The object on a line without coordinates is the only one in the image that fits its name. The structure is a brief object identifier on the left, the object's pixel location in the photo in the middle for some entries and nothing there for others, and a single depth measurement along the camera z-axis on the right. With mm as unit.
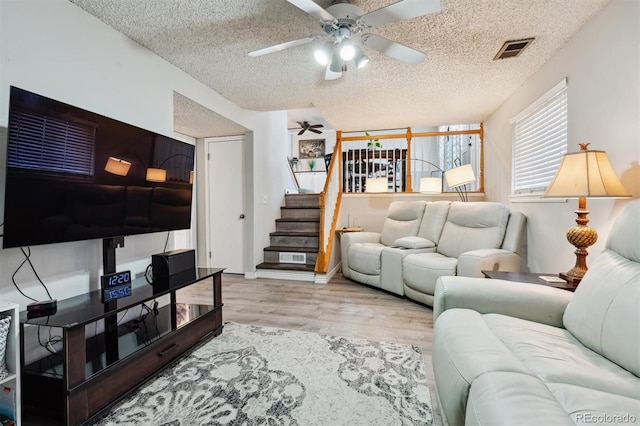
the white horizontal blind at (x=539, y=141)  2471
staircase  4250
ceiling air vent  2342
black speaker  2053
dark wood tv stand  1328
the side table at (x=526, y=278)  1797
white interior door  4480
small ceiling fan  7004
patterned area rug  1446
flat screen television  1380
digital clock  1687
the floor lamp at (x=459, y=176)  3806
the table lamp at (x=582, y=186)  1571
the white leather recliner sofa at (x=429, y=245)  2854
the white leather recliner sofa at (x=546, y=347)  791
